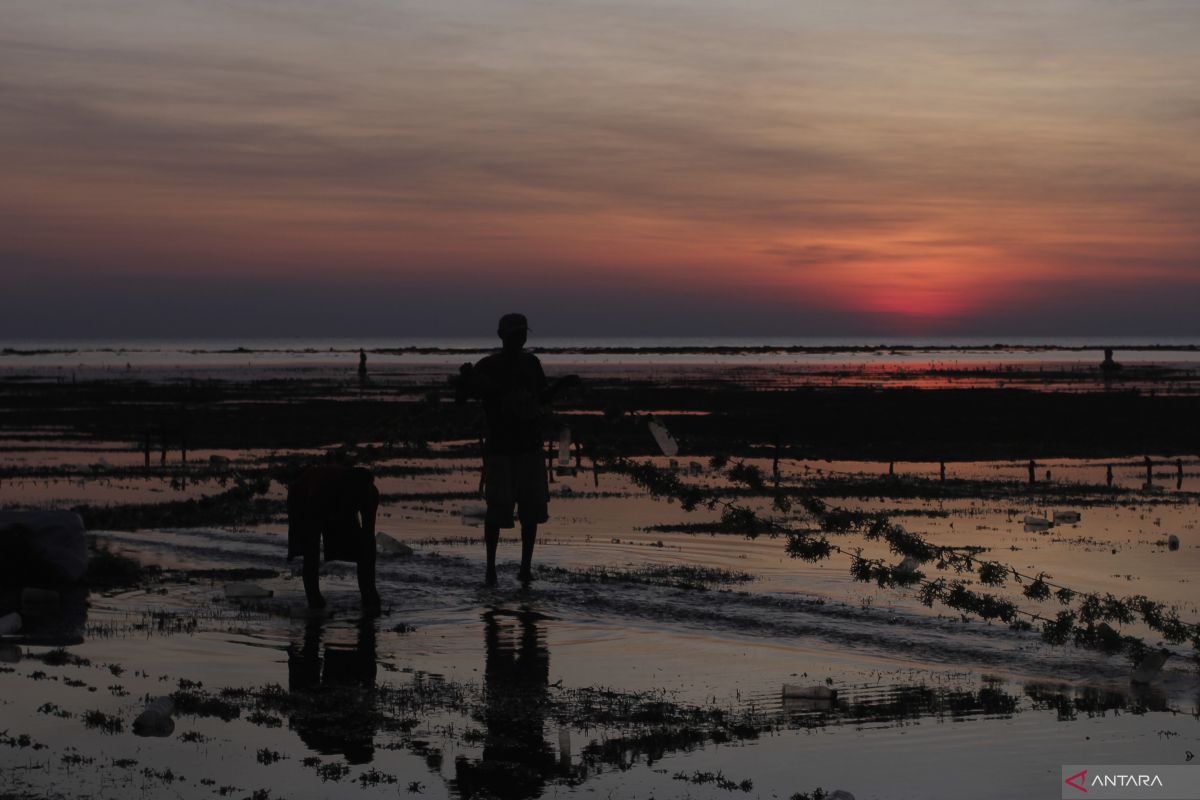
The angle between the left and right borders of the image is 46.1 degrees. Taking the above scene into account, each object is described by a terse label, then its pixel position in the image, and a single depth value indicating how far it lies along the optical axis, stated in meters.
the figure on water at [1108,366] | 114.93
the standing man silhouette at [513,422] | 15.13
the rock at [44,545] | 16.09
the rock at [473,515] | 23.91
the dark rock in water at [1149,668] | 11.62
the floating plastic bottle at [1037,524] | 22.70
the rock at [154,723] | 9.52
